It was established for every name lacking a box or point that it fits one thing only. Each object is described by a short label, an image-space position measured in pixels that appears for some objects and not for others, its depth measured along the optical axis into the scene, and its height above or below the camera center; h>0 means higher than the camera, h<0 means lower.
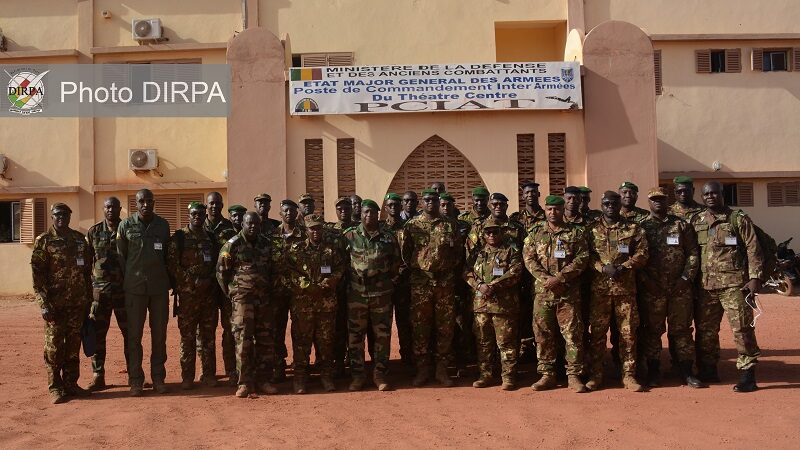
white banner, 12.70 +2.94
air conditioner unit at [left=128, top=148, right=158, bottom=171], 15.50 +2.16
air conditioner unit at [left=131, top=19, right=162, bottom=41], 15.63 +5.08
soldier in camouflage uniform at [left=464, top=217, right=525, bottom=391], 7.03 -0.47
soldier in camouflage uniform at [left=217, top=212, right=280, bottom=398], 7.01 -0.36
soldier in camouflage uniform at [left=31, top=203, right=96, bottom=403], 7.00 -0.31
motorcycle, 14.02 -0.70
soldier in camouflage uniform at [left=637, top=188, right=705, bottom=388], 7.05 -0.44
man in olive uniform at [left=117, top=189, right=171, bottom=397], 7.16 -0.24
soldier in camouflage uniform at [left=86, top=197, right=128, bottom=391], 7.38 -0.24
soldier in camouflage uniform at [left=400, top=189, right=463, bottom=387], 7.26 -0.29
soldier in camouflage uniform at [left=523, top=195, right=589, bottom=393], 6.82 -0.39
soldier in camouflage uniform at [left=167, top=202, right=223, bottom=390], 7.33 -0.30
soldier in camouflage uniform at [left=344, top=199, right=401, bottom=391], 7.24 -0.42
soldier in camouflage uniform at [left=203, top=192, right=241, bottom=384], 7.55 -0.01
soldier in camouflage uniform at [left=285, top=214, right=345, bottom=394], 7.12 -0.39
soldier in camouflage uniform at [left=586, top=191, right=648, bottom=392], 6.86 -0.37
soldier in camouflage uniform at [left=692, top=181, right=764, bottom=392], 6.77 -0.36
